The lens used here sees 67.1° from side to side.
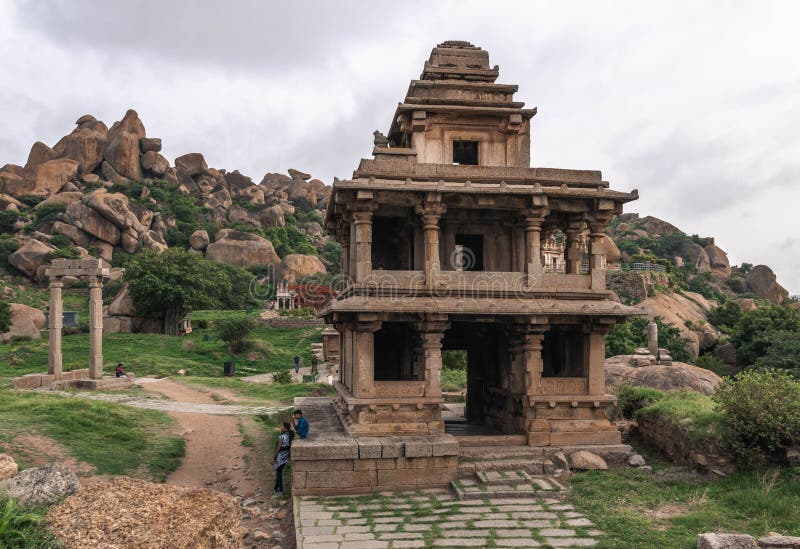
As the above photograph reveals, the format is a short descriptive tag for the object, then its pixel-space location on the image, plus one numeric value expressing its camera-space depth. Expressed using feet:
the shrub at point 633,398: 48.34
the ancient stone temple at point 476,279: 38.93
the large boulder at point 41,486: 26.30
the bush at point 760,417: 34.01
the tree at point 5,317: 115.96
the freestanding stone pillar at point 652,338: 83.92
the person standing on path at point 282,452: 37.14
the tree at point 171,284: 137.49
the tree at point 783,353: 94.63
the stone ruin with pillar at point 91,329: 78.07
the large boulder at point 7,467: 29.01
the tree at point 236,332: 118.83
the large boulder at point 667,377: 70.79
